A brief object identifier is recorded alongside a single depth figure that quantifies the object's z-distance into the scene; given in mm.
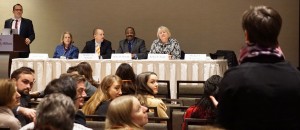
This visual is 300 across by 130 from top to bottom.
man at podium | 9945
